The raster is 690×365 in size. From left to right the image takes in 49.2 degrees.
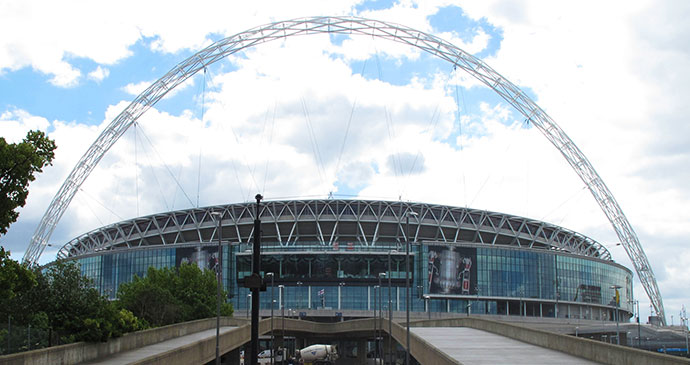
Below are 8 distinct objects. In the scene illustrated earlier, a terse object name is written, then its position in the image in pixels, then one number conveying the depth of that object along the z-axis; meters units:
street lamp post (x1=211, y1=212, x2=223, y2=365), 44.92
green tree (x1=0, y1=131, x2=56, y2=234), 29.00
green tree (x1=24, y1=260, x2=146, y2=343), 40.62
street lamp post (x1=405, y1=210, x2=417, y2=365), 46.27
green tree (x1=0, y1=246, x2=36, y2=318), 29.27
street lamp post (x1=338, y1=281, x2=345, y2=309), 145.88
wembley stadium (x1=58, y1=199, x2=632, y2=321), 143.75
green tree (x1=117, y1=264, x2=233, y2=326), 73.19
